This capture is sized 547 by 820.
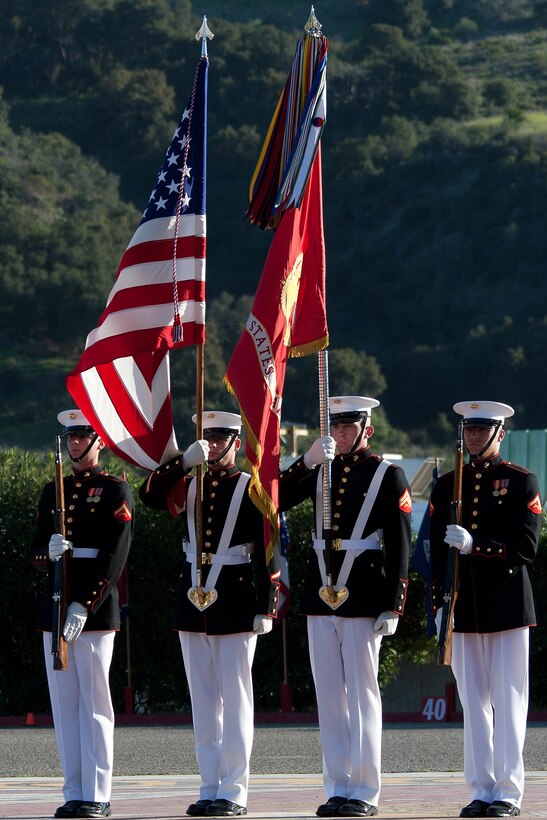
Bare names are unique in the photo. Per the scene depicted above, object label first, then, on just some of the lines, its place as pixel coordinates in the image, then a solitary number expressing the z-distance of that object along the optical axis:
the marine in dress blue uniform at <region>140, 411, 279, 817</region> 14.56
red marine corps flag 15.42
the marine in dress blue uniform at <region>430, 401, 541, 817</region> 14.31
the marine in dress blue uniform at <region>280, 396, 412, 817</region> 14.48
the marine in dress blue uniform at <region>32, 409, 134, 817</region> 14.44
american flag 15.53
